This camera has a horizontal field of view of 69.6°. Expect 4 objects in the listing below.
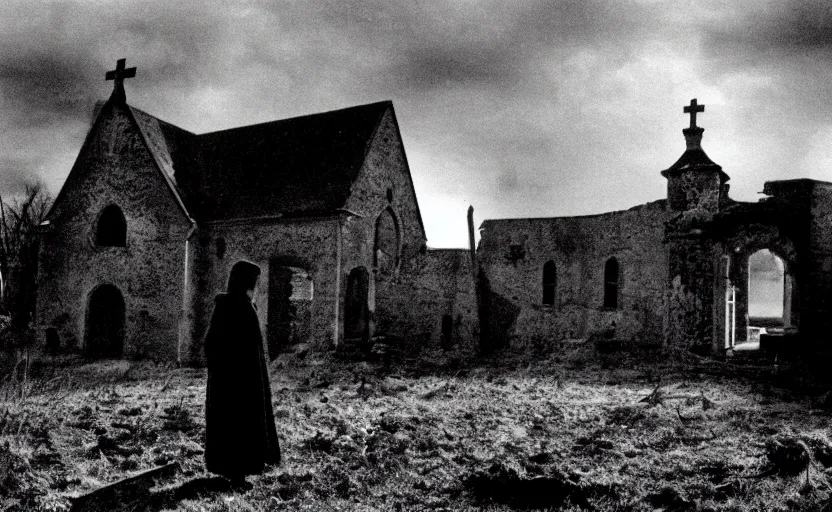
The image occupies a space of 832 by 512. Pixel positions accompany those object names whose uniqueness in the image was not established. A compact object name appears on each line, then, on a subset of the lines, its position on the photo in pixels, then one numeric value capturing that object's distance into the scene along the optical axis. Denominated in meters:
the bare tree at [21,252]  25.55
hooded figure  5.79
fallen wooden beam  5.66
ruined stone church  17.16
